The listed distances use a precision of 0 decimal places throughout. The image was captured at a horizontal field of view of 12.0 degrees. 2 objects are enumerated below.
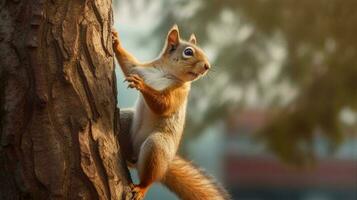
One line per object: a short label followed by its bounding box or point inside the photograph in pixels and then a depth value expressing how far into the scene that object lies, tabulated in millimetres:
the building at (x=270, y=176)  43937
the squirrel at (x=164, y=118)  5492
